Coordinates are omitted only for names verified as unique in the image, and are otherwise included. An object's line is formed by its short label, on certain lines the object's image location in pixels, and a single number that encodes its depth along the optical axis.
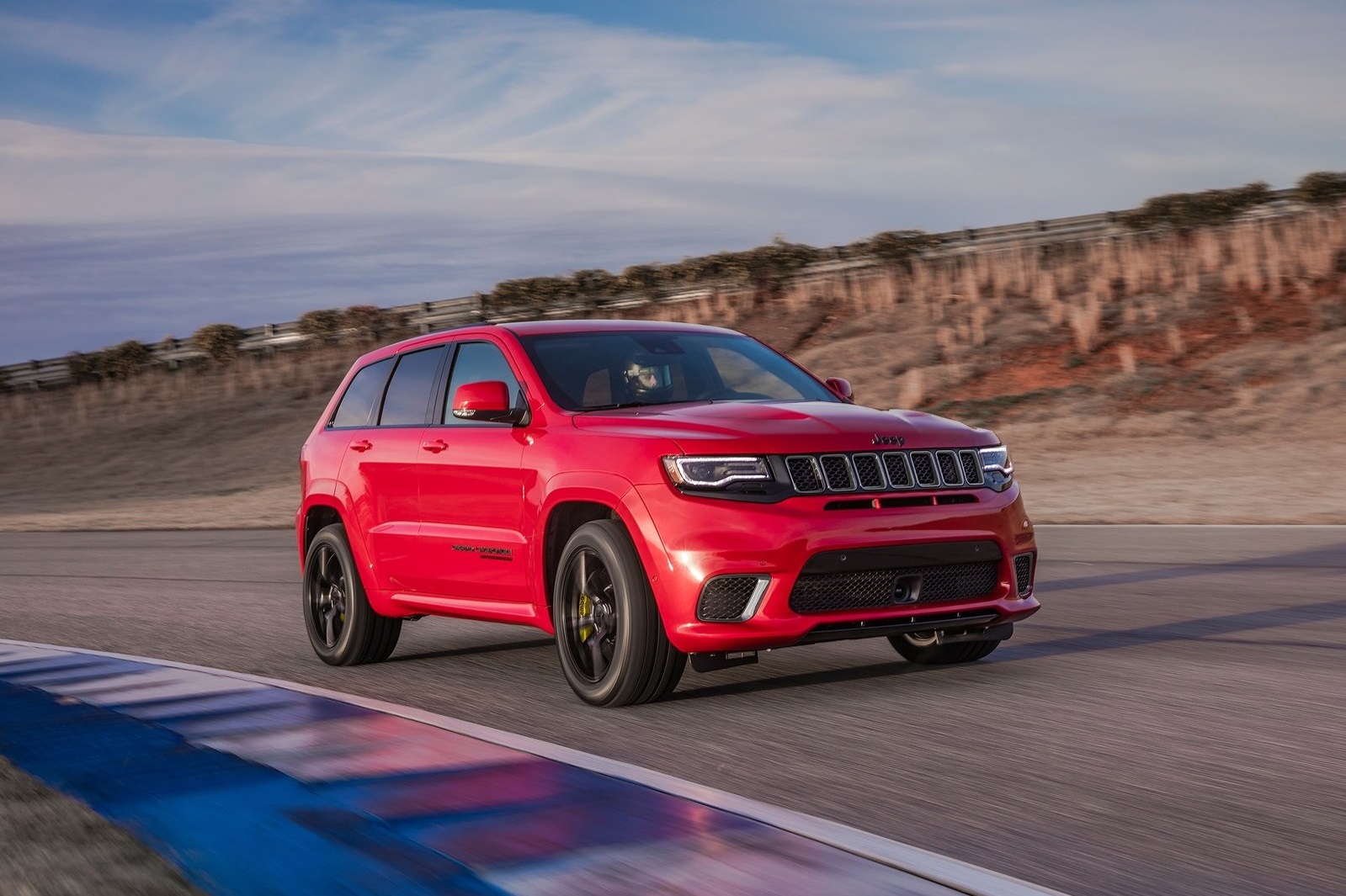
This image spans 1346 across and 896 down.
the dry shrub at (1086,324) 33.84
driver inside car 7.65
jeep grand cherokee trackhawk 6.48
